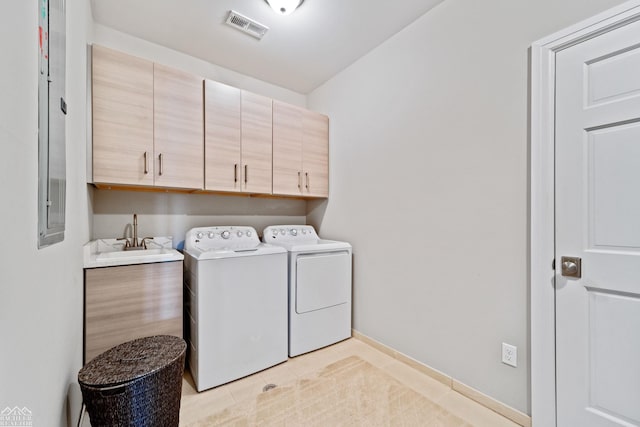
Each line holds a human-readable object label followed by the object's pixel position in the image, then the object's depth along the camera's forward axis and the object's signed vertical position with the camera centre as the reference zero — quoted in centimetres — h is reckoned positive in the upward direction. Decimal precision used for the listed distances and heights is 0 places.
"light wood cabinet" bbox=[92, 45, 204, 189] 191 +66
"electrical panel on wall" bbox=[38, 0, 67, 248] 88 +32
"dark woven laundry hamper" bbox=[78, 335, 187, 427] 115 -74
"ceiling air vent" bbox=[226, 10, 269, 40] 211 +148
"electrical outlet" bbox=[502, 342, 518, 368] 161 -82
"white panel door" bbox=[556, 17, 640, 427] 127 -7
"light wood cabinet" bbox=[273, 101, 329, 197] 273 +63
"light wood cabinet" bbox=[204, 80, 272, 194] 234 +64
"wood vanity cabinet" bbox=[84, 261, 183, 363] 169 -59
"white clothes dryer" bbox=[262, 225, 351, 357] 237 -72
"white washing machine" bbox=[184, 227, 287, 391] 192 -72
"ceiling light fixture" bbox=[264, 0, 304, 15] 189 +143
